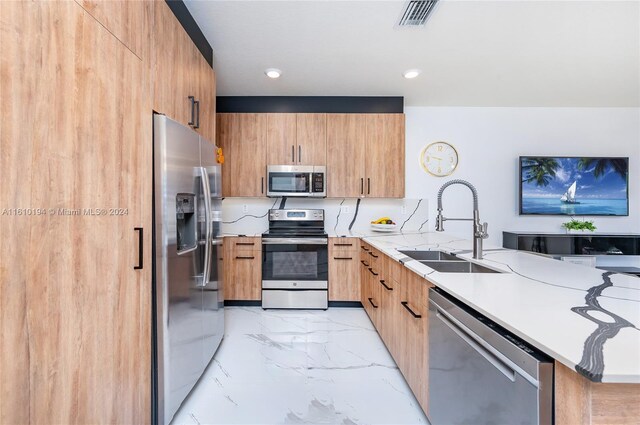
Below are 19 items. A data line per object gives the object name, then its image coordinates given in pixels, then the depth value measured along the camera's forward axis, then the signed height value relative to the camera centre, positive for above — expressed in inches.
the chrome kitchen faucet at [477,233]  68.3 -4.7
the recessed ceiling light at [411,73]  111.6 +54.0
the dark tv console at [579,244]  138.9 -14.9
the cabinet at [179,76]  59.2 +32.8
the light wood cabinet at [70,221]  30.8 -1.1
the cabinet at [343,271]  133.0 -26.5
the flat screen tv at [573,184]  150.9 +14.8
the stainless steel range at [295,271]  129.8 -26.0
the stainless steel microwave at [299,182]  135.3 +14.3
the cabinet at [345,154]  137.5 +27.7
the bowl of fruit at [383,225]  141.6 -5.9
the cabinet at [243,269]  132.9 -25.6
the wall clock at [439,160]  153.9 +27.8
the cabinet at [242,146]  137.1 +31.4
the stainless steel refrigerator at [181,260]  57.7 -10.7
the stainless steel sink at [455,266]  70.7 -13.3
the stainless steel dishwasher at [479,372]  29.2 -19.9
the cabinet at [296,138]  137.1 +35.1
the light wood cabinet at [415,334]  57.7 -26.4
